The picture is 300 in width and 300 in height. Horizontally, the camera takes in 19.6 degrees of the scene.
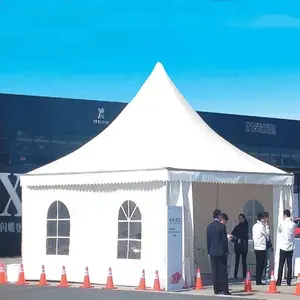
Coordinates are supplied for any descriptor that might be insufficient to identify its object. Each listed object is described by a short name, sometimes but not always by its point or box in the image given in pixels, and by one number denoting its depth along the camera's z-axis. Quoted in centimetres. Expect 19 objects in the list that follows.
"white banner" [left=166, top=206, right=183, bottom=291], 1866
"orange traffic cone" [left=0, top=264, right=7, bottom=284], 2046
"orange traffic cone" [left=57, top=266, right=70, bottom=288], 1958
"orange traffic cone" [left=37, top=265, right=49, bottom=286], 2003
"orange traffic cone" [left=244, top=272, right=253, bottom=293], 1836
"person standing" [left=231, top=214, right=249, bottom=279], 2164
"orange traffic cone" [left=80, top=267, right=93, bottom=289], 1922
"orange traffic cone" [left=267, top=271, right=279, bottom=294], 1800
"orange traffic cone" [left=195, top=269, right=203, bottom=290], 1879
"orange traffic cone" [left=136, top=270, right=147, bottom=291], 1854
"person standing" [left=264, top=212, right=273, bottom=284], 2016
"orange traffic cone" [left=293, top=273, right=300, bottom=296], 1769
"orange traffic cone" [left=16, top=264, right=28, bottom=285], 2026
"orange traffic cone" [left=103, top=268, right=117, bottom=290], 1883
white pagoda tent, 1917
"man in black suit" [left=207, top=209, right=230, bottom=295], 1786
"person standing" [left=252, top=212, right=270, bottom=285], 1994
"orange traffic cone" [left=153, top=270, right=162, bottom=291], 1839
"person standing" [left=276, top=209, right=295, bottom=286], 1961
